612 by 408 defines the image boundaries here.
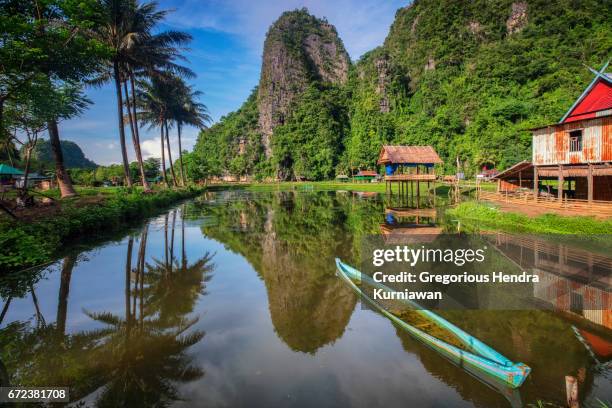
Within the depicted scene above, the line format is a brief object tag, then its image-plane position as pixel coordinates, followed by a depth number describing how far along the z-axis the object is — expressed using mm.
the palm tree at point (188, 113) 43594
